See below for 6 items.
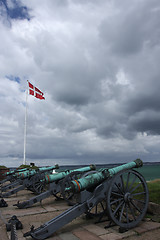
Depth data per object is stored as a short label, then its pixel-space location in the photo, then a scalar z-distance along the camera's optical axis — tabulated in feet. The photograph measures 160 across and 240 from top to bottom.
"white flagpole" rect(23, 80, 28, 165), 80.31
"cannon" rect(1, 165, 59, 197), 36.65
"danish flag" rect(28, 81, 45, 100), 77.56
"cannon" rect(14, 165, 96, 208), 25.94
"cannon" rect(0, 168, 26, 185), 50.32
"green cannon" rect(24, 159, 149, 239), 15.58
